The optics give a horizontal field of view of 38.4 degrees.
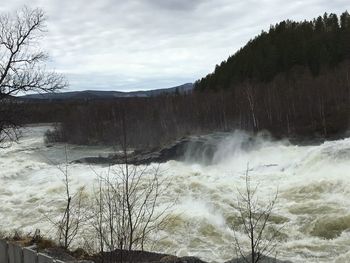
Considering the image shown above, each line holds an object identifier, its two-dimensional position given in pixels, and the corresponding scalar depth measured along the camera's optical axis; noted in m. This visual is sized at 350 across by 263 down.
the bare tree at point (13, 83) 14.03
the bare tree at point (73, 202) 15.87
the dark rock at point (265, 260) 9.96
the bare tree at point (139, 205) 5.65
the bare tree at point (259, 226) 13.10
